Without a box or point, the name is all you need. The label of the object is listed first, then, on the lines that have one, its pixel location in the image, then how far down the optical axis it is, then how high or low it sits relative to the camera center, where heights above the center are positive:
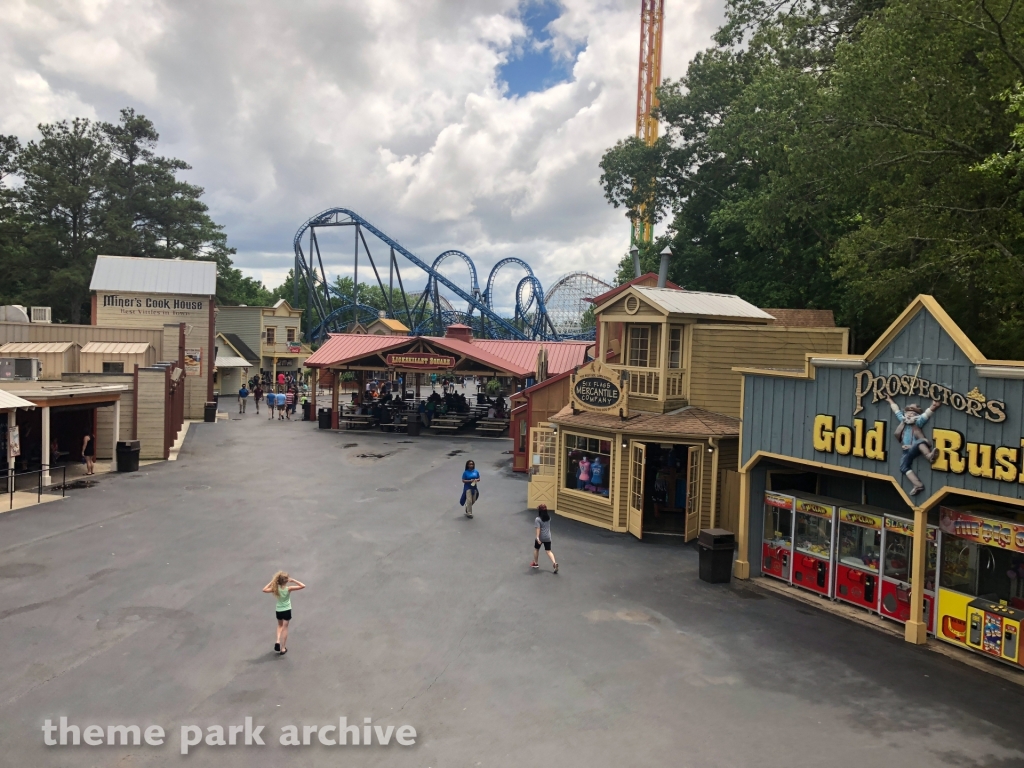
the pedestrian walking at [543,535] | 14.50 -3.04
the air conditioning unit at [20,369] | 25.05 -0.37
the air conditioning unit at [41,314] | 33.12 +1.98
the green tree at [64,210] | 57.97 +12.00
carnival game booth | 10.36 -1.17
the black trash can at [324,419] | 36.73 -2.41
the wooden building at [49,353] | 27.83 +0.20
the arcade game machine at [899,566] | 11.76 -2.81
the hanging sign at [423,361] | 35.16 +0.60
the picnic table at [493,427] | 35.78 -2.41
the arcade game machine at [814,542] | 13.32 -2.79
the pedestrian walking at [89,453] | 23.42 -2.94
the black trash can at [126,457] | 24.09 -3.05
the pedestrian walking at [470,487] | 18.73 -2.81
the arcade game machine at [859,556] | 12.55 -2.84
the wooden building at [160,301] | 40.56 +3.40
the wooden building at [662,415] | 17.53 -0.80
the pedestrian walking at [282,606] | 10.28 -3.26
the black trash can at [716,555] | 14.12 -3.22
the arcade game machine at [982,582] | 10.43 -2.80
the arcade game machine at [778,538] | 14.14 -2.89
